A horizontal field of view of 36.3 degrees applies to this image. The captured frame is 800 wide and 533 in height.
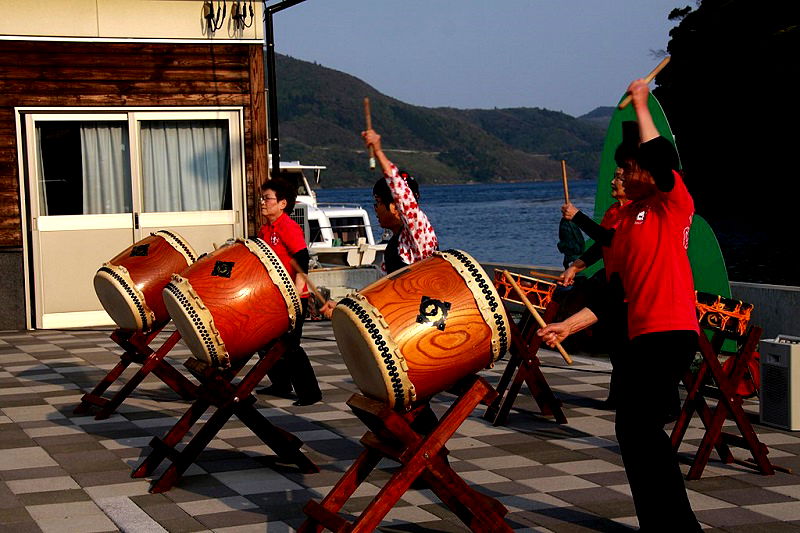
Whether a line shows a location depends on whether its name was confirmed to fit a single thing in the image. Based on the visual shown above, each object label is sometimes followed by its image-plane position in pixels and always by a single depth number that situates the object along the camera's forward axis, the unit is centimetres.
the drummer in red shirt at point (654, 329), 458
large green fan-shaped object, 829
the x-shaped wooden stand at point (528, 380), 735
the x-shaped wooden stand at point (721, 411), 598
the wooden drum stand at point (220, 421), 596
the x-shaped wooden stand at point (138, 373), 702
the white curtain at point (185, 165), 1385
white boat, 2431
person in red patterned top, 569
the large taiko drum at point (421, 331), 450
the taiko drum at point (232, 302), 588
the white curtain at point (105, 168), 1362
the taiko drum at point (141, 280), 767
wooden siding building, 1299
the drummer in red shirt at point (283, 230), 714
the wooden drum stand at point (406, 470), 444
